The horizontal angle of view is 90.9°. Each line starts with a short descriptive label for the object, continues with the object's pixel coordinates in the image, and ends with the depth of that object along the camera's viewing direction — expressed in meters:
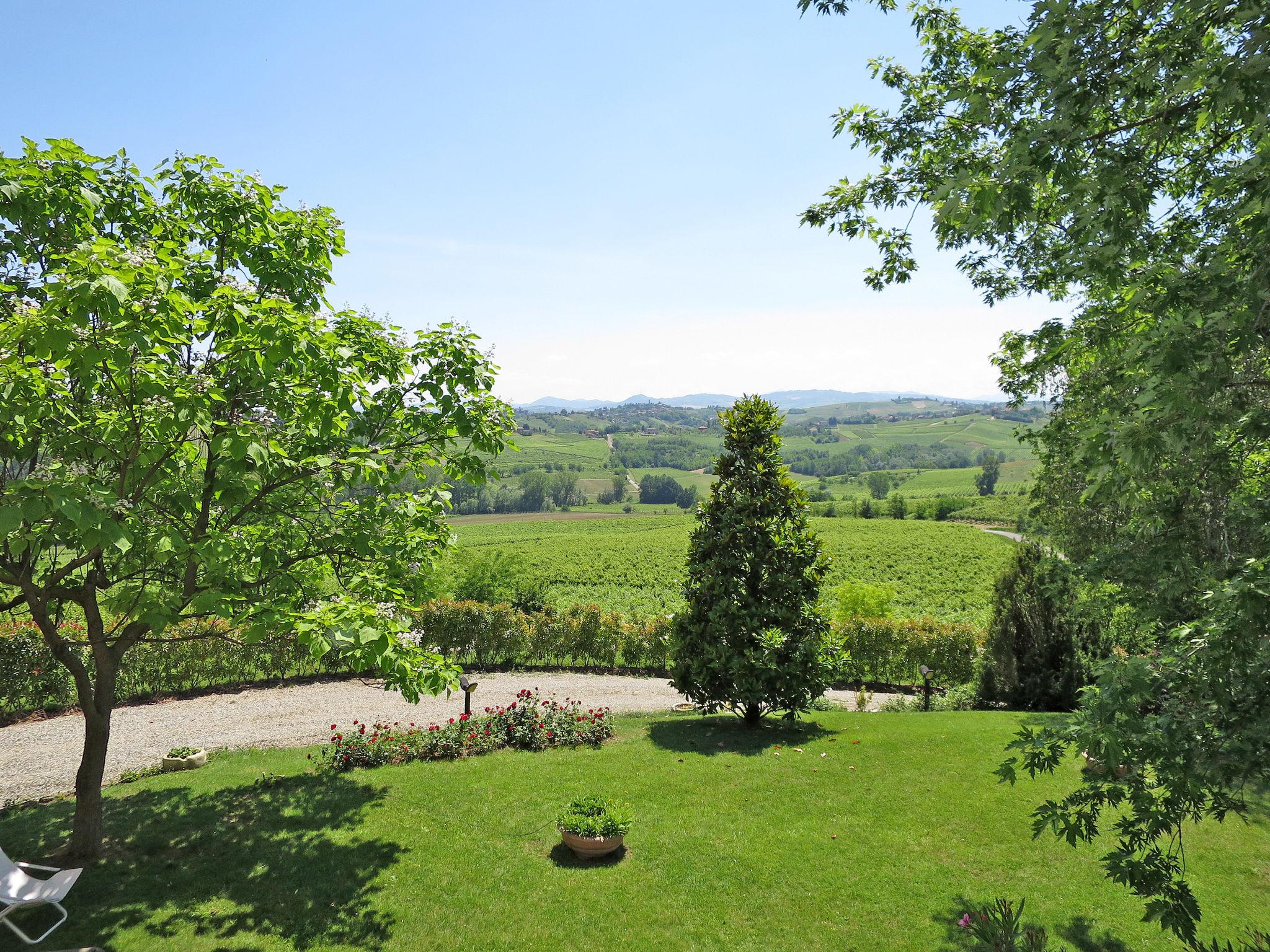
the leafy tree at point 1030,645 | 14.61
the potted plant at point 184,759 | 10.86
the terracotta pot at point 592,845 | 7.07
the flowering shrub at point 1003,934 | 3.33
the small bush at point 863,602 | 21.45
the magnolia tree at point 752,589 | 11.78
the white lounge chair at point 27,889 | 5.15
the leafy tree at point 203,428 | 4.54
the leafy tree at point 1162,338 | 2.96
